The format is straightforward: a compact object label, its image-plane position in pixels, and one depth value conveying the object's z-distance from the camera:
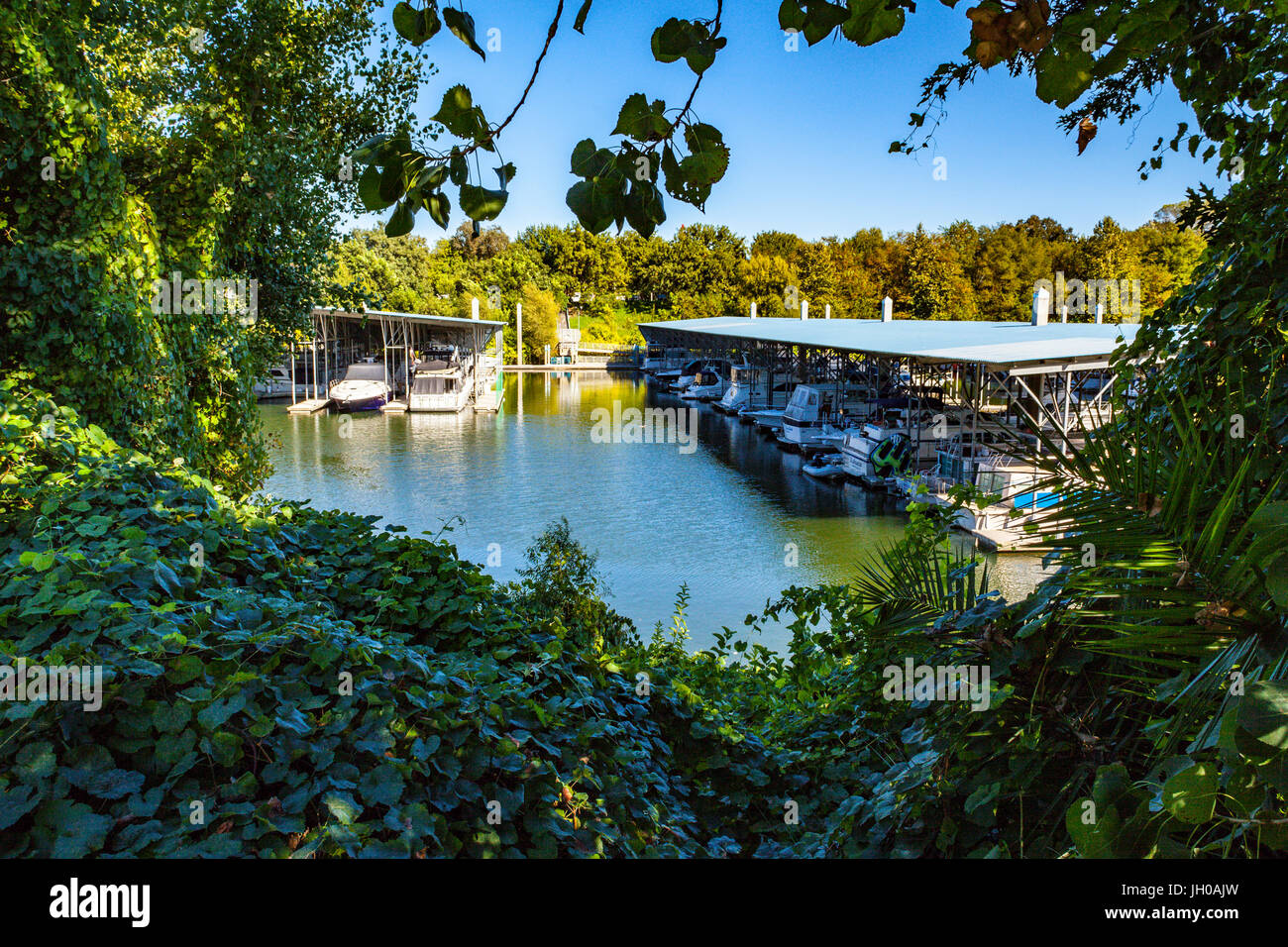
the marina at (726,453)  17.58
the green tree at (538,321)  66.94
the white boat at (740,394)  43.53
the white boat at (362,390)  40.38
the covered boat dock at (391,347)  41.03
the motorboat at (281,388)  45.72
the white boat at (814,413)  32.53
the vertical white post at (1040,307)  30.25
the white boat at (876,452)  25.45
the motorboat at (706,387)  49.59
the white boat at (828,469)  27.62
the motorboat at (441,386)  40.06
